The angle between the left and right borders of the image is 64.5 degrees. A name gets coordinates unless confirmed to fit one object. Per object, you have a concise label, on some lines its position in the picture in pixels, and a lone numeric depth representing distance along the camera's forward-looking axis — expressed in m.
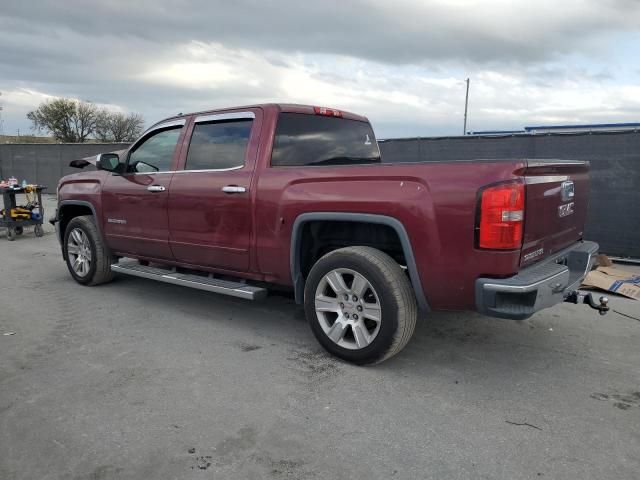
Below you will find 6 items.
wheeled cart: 9.71
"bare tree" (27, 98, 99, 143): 50.56
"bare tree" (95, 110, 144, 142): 53.56
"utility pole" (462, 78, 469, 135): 40.45
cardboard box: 5.56
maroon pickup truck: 3.08
